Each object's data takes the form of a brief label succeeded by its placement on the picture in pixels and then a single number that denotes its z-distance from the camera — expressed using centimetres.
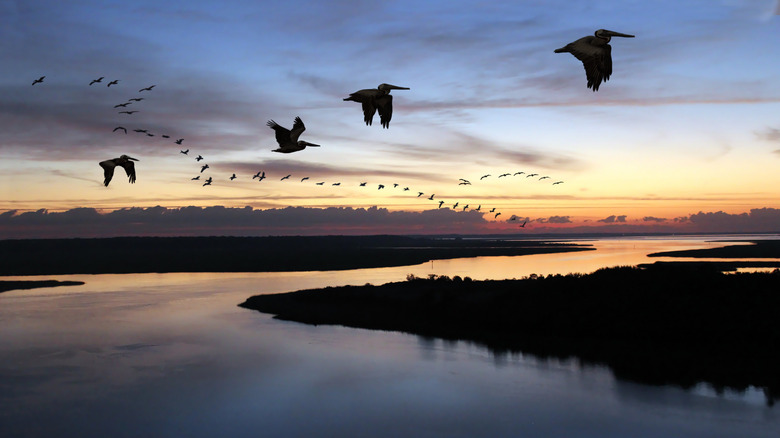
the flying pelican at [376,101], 1247
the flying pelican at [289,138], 1559
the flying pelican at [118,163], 1607
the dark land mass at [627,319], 3294
